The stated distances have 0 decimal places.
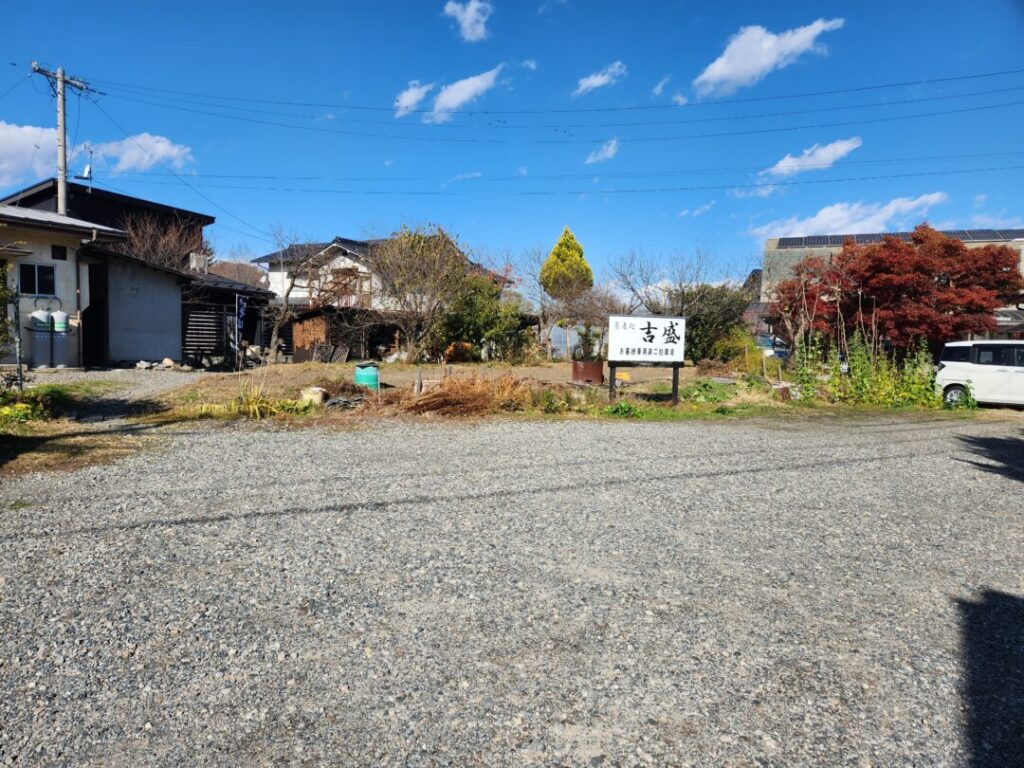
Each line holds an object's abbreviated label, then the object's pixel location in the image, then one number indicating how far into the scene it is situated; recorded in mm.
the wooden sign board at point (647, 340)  10492
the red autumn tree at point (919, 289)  14594
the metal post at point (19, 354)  7746
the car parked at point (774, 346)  21406
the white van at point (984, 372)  11039
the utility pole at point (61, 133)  18016
